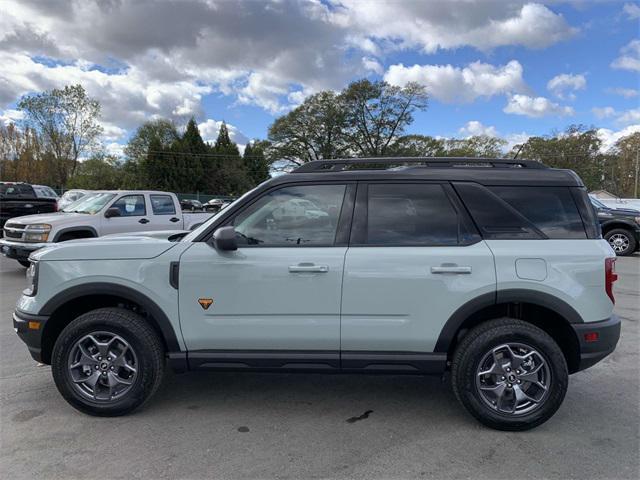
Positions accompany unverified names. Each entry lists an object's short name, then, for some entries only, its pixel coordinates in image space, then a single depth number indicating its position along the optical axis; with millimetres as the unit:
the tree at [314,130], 58719
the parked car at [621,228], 12898
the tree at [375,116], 56969
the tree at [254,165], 68931
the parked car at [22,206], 12758
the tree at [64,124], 47188
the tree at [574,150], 58438
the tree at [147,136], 71375
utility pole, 57503
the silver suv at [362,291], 3117
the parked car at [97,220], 8227
